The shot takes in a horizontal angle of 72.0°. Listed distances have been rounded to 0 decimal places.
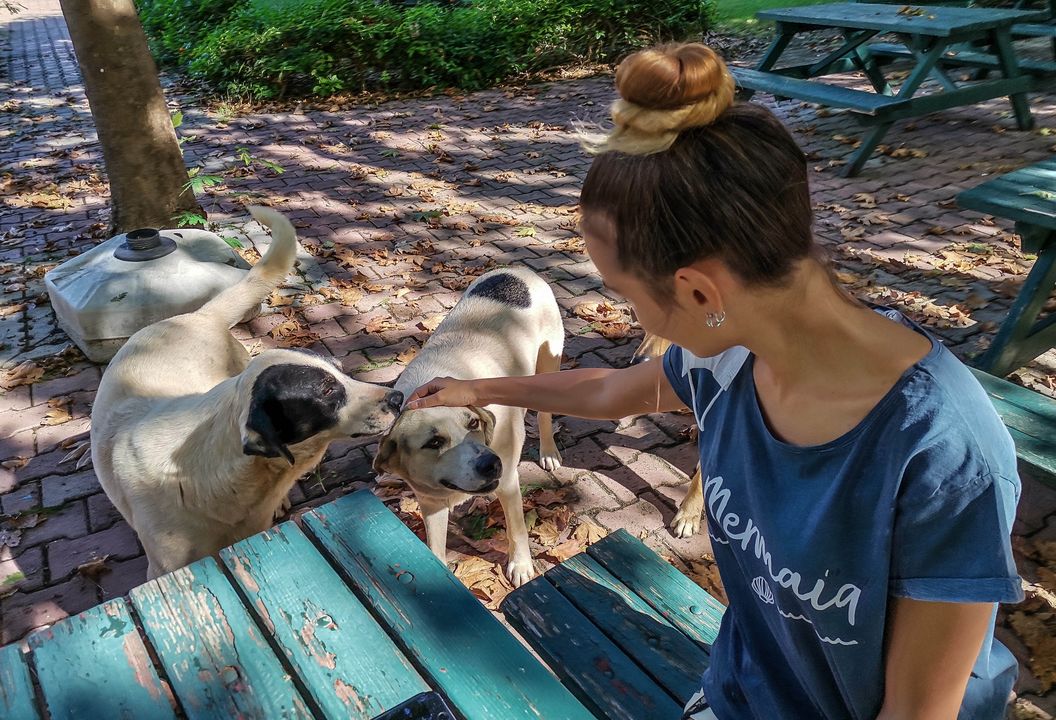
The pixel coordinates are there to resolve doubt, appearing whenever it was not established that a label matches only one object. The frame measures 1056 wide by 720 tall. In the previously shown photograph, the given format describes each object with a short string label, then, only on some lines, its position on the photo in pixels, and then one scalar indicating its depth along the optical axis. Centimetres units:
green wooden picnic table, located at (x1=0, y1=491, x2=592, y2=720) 158
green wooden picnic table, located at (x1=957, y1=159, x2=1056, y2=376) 344
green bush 1077
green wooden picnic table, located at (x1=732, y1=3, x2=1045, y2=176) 677
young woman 110
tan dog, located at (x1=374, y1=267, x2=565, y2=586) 269
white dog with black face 242
